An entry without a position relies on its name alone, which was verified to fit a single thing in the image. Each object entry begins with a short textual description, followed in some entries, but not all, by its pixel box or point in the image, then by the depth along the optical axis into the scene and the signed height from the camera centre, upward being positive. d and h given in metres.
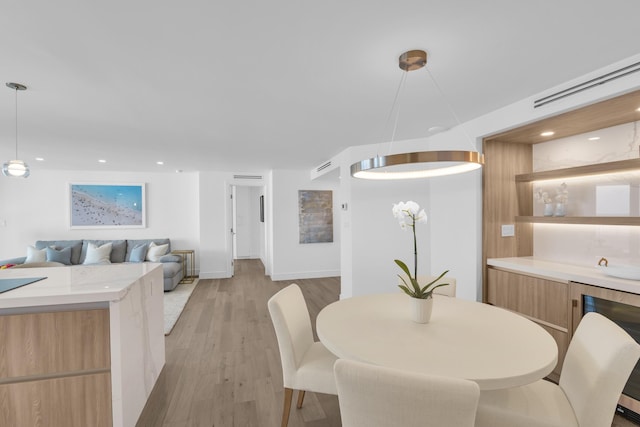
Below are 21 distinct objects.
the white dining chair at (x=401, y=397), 0.86 -0.57
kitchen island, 1.54 -0.75
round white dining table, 1.17 -0.62
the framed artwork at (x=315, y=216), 6.29 -0.06
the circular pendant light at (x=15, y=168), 2.70 +0.45
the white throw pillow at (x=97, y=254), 5.48 -0.73
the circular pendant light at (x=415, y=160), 1.62 +0.30
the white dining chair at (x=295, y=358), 1.69 -0.90
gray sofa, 5.30 -0.71
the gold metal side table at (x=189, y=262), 6.08 -1.04
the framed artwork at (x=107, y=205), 6.05 +0.22
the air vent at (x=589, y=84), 1.81 +0.86
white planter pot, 1.64 -0.55
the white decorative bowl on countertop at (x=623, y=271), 1.93 -0.43
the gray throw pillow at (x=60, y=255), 5.38 -0.72
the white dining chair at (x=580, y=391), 1.16 -0.80
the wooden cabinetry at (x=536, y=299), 2.30 -0.77
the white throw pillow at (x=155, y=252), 5.78 -0.73
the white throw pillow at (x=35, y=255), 5.31 -0.70
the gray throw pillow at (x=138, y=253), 5.70 -0.75
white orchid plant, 1.65 -0.03
